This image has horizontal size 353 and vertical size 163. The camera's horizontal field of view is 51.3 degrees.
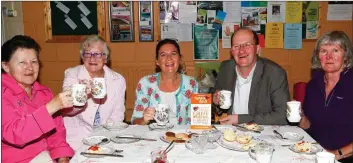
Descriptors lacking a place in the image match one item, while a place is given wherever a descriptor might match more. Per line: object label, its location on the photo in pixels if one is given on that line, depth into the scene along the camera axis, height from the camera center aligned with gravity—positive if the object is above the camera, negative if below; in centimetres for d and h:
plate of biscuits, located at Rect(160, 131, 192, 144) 218 -53
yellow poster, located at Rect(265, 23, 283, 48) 446 +16
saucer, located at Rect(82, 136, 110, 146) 215 -54
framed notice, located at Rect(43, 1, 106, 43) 443 +36
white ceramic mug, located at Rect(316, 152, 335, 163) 175 -52
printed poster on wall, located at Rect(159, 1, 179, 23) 441 +46
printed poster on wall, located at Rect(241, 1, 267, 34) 442 +41
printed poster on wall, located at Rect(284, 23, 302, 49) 445 +15
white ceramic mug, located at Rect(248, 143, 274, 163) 182 -52
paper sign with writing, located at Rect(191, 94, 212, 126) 242 -40
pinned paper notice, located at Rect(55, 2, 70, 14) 445 +52
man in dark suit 284 -29
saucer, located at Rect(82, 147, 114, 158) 194 -55
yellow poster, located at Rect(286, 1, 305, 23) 440 +44
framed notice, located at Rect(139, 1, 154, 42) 441 +34
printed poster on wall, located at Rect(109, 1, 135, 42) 441 +34
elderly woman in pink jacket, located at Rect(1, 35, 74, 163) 207 -36
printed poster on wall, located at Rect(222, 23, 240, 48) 446 +20
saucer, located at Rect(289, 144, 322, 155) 199 -55
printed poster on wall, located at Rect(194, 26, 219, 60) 446 +7
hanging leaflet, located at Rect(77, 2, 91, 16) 443 +50
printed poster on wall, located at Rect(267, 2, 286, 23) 441 +44
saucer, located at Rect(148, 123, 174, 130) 244 -52
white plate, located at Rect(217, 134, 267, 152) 204 -55
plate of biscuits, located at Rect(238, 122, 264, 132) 243 -52
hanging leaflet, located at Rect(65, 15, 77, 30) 448 +34
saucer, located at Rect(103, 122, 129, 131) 245 -52
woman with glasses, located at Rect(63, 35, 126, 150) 298 -39
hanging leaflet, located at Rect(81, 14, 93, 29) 446 +34
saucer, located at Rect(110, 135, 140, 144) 217 -54
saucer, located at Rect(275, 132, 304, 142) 222 -54
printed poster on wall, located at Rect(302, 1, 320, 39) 439 +42
